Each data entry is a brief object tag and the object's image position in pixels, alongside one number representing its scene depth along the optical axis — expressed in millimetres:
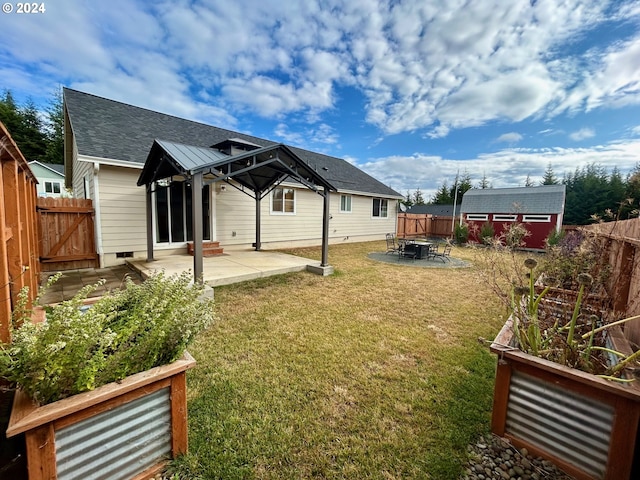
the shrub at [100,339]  1398
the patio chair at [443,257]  10727
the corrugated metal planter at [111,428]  1313
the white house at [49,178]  22281
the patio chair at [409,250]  10766
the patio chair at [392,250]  11912
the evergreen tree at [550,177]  31359
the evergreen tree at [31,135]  26875
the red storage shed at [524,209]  16094
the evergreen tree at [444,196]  40531
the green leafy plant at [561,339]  2010
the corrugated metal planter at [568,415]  1630
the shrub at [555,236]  13308
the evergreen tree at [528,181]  39019
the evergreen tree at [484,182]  42156
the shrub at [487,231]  15477
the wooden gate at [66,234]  6910
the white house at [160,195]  7359
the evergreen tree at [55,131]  27250
